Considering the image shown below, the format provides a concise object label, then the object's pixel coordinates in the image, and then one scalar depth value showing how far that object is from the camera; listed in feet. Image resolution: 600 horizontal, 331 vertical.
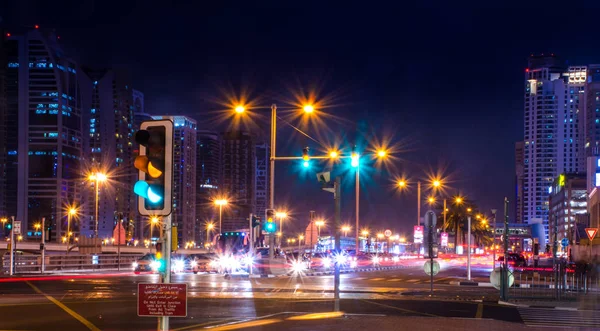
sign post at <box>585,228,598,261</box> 120.57
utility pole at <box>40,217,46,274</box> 162.93
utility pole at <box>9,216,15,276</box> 155.40
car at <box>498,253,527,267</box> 217.27
